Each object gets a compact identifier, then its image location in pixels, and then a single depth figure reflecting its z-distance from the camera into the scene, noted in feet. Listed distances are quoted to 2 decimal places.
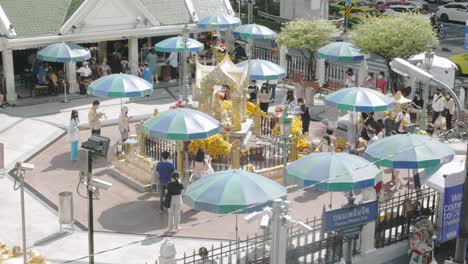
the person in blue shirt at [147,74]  95.04
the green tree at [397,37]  87.71
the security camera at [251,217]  41.06
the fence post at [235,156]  64.85
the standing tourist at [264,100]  83.20
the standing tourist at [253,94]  89.40
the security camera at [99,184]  42.77
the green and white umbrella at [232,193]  46.96
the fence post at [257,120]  78.23
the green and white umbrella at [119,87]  72.59
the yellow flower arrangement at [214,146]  66.49
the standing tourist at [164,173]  58.13
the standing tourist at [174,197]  54.39
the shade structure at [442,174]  51.21
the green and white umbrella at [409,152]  54.36
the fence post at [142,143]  69.51
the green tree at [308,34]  95.66
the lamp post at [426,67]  67.72
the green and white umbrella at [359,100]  68.90
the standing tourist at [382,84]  89.61
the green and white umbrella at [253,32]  108.06
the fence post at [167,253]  43.50
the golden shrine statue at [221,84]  72.13
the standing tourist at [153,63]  100.89
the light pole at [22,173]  42.93
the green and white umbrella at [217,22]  104.53
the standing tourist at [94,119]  72.84
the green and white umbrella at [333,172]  50.08
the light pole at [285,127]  60.70
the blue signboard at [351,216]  47.70
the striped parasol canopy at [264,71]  81.97
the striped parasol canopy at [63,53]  88.12
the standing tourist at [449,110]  81.61
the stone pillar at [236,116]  72.74
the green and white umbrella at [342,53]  91.35
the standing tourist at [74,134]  69.36
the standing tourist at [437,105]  80.89
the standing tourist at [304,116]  77.20
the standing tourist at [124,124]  72.33
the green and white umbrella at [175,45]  95.92
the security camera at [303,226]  40.81
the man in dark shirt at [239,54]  110.27
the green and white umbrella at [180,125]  59.26
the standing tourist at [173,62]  104.17
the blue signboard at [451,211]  51.26
